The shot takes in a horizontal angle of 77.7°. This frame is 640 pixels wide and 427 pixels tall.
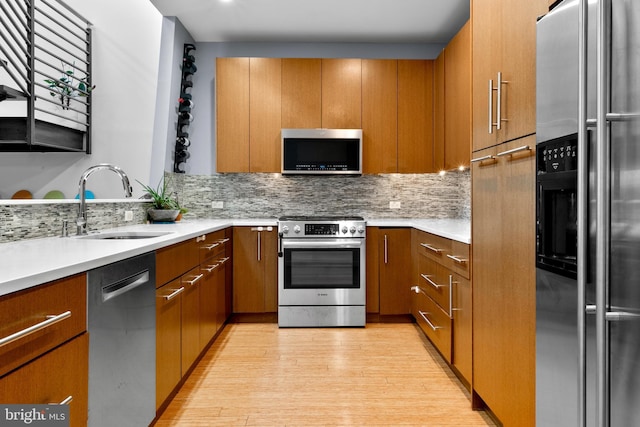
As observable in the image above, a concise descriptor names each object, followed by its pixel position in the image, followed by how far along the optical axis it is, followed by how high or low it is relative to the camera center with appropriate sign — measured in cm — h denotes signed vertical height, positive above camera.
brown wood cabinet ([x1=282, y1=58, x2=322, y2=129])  377 +116
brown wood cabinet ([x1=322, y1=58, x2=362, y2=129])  379 +116
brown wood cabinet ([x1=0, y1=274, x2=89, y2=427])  95 -36
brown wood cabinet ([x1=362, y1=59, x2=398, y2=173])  380 +96
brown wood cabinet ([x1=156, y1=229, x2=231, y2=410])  194 -55
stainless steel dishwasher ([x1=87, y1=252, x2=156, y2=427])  135 -50
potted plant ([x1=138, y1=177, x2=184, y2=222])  322 +6
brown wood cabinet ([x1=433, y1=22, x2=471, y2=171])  299 +92
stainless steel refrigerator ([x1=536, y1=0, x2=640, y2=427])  95 +2
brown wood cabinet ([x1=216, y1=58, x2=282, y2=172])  377 +96
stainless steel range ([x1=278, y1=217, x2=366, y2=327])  350 -51
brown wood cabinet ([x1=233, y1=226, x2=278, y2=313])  358 -50
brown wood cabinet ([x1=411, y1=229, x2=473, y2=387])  220 -54
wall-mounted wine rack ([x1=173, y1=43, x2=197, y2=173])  381 +100
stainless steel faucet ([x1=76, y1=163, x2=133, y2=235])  217 +12
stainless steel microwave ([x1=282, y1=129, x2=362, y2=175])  372 +60
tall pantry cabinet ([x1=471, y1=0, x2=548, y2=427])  152 +4
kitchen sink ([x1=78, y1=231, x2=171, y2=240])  231 -12
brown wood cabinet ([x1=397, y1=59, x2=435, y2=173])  381 +96
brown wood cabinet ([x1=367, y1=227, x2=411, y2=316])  357 -52
